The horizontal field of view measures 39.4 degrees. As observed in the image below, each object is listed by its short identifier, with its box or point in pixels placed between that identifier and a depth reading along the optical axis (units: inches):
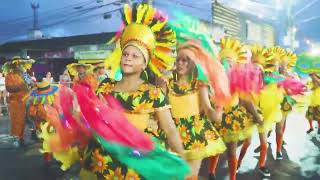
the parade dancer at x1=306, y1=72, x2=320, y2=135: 393.4
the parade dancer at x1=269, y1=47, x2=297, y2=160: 311.6
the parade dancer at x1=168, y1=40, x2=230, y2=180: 179.3
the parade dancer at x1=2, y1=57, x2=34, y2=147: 358.6
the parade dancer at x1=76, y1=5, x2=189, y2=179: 129.8
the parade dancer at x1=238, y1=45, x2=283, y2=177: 260.3
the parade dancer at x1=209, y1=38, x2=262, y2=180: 231.8
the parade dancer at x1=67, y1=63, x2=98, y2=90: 318.4
